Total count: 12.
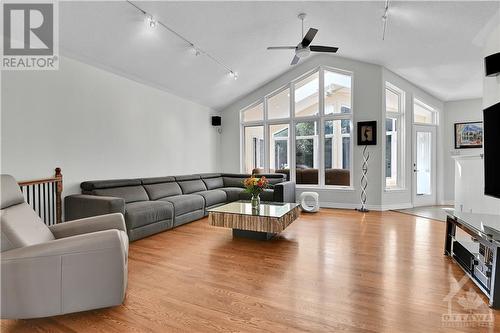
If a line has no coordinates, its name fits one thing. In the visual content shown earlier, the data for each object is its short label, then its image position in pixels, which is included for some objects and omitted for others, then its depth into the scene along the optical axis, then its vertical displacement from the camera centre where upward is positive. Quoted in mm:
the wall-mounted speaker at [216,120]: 7051 +1288
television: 2352 +156
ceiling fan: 3797 +1859
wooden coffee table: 3253 -709
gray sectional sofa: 3438 -567
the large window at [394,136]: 5973 +730
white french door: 6266 +51
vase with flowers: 3666 -307
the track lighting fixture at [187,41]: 3316 +2075
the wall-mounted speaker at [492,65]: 2779 +1144
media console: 1938 -808
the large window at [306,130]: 6188 +970
